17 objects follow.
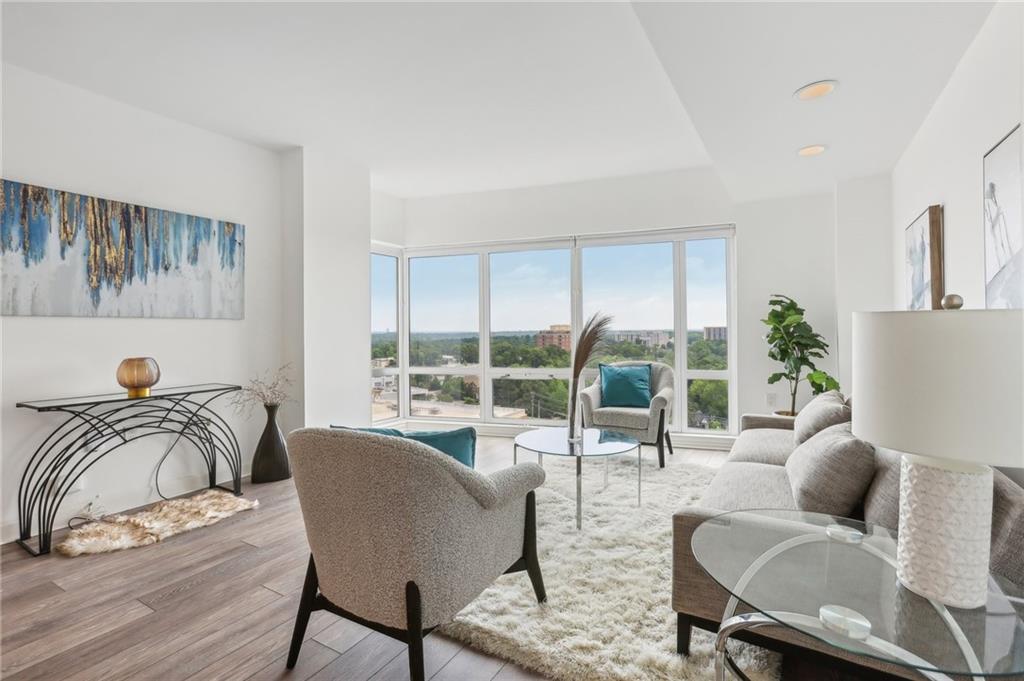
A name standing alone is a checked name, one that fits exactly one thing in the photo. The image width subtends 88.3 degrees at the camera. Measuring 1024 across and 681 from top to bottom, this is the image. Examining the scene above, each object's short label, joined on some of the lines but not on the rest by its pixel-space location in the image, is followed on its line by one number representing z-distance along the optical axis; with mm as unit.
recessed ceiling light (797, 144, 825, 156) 3423
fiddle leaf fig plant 4273
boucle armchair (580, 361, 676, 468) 4293
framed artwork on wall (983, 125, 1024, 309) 1689
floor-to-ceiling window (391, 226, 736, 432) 5203
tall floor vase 3938
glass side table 1041
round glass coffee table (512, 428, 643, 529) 3141
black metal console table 2908
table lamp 1034
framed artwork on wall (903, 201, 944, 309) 2611
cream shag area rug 1746
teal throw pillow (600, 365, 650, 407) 4711
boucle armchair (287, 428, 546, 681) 1527
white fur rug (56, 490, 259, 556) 2797
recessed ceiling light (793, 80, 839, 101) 2473
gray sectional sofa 1375
